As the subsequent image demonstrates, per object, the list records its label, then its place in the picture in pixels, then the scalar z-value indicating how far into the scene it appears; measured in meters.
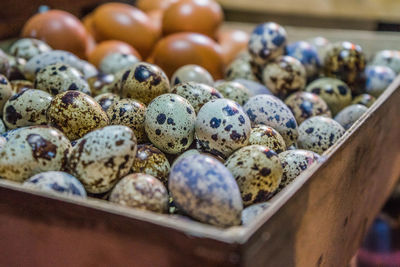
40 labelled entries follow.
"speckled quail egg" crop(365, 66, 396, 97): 0.64
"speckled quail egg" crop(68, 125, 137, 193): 0.45
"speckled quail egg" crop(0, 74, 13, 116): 0.54
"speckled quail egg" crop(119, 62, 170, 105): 0.53
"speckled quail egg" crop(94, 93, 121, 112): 0.54
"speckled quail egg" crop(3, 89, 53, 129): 0.51
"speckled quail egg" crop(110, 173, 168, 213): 0.45
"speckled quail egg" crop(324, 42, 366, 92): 0.63
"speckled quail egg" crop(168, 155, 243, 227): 0.44
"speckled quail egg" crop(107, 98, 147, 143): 0.50
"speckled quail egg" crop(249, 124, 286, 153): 0.50
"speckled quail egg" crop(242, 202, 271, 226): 0.45
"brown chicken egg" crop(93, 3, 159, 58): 0.71
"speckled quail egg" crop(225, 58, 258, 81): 0.64
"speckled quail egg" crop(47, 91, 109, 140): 0.49
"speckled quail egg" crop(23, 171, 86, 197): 0.45
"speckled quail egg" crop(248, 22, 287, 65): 0.63
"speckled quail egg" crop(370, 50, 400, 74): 0.67
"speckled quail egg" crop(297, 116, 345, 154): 0.54
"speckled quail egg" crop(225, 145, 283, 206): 0.46
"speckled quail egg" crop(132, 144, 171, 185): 0.48
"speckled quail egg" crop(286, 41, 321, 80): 0.64
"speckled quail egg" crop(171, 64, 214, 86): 0.59
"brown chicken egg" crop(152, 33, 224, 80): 0.68
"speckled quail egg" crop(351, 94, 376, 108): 0.61
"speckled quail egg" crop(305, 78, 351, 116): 0.61
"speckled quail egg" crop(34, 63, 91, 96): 0.54
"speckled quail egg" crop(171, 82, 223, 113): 0.52
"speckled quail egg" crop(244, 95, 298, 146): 0.53
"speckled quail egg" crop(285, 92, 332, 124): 0.58
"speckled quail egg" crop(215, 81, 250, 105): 0.56
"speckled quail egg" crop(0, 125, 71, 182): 0.46
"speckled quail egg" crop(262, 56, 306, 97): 0.61
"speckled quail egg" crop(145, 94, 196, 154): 0.49
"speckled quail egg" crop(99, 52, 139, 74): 0.63
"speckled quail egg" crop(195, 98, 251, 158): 0.48
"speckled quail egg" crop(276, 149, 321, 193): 0.49
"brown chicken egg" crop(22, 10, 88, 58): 0.66
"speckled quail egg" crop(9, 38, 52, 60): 0.62
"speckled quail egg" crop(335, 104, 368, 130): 0.58
